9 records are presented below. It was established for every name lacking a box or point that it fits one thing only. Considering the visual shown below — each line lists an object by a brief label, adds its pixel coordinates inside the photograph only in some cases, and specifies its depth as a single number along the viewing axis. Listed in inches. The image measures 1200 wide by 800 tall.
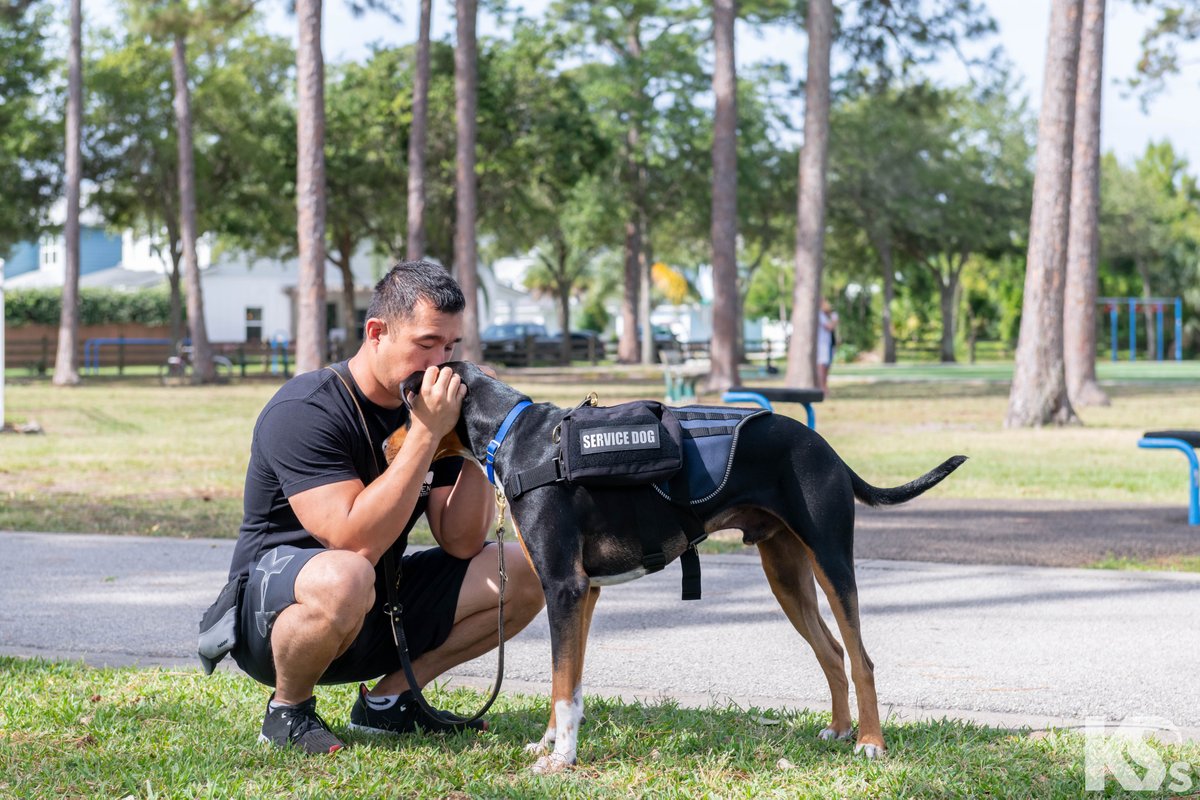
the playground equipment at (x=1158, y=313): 2044.9
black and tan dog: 146.3
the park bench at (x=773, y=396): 414.6
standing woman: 925.8
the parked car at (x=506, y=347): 1745.8
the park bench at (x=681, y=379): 819.4
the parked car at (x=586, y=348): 1913.1
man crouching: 149.1
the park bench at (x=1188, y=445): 339.0
